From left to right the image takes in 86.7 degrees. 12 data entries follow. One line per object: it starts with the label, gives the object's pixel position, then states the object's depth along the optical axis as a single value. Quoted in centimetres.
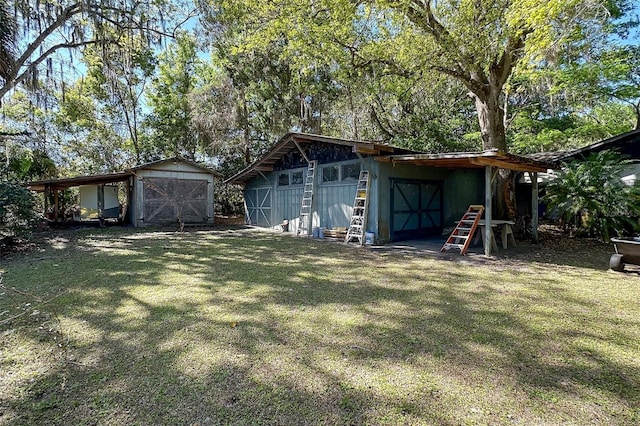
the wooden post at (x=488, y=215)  706
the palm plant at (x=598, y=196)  818
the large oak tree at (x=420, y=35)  795
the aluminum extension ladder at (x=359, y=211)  894
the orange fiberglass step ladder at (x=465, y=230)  747
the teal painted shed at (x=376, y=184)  888
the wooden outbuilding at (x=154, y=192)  1356
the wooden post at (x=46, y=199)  1393
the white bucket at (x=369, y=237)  884
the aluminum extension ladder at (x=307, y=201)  1076
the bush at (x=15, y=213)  739
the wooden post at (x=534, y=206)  877
